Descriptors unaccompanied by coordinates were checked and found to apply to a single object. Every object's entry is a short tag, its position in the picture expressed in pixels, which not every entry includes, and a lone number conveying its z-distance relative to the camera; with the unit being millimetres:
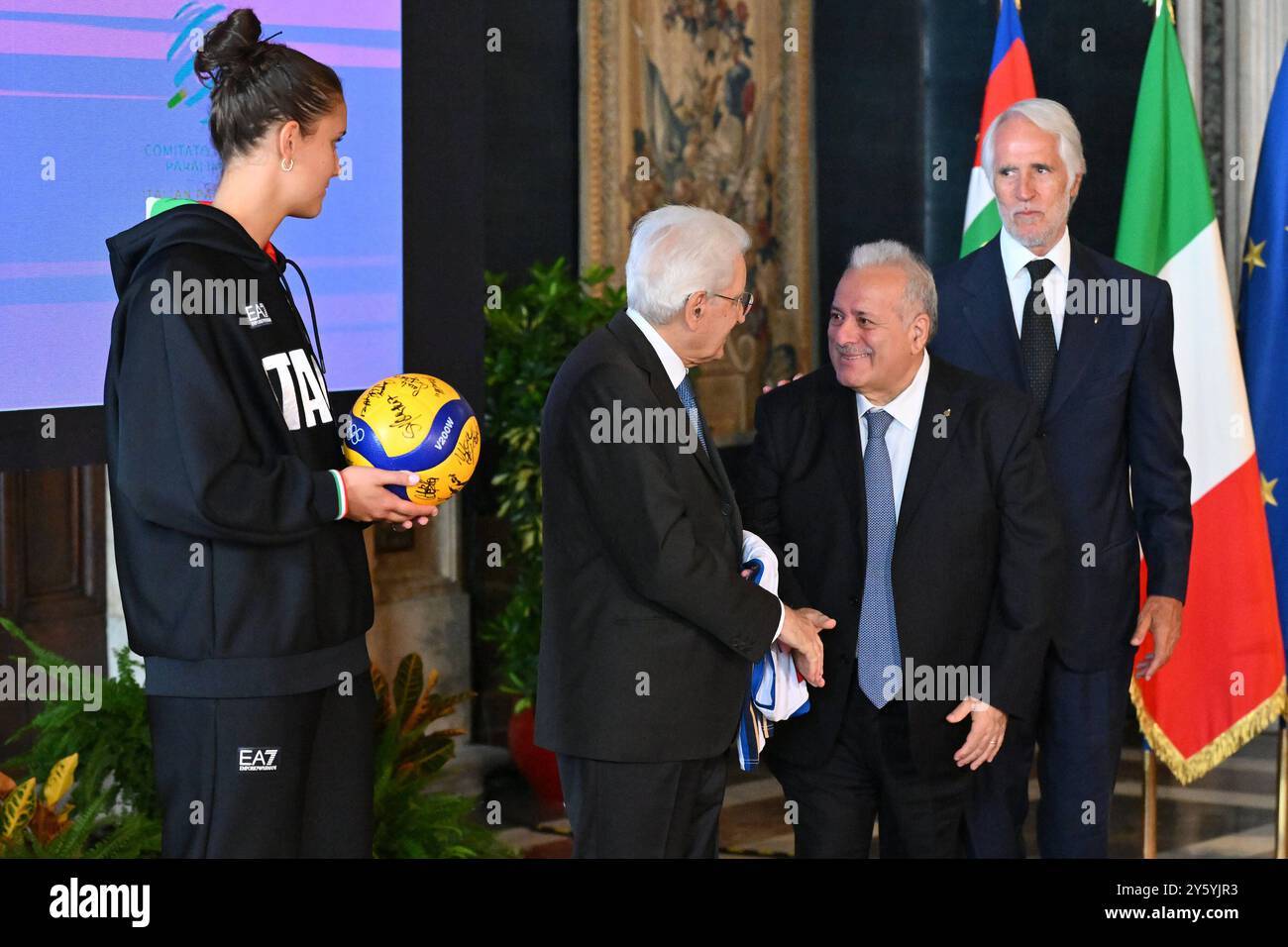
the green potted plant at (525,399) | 9984
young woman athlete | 4789
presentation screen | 6793
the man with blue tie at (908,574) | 6012
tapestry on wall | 11836
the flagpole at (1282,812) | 9297
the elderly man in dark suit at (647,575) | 5418
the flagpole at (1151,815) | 9008
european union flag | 9680
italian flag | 9320
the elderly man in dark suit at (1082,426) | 6859
